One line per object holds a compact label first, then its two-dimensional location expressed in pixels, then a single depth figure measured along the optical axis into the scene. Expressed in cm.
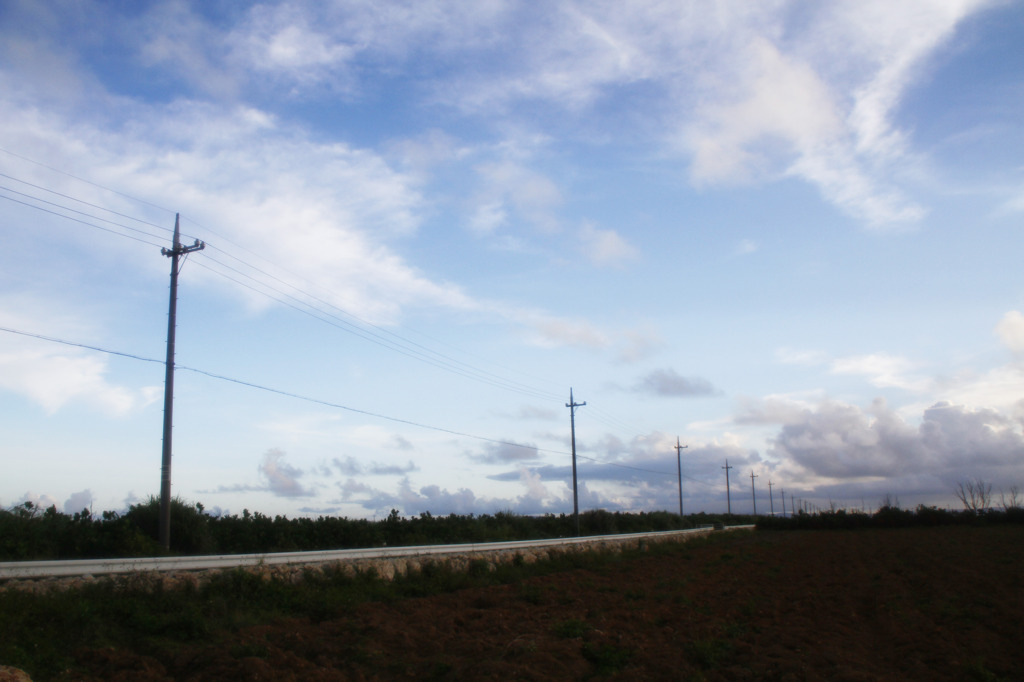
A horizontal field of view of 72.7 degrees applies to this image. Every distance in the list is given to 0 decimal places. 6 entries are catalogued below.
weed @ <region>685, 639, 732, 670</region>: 1007
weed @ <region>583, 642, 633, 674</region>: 979
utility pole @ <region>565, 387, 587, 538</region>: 4303
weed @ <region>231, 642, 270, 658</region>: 956
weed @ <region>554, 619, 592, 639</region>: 1159
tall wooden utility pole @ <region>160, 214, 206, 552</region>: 1897
